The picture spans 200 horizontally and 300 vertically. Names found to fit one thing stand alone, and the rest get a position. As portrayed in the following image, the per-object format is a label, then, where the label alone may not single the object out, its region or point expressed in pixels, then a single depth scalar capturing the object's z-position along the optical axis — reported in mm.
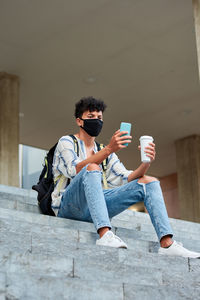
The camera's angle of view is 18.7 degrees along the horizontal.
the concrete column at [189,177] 17625
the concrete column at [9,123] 13500
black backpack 6027
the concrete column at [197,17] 8727
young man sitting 5066
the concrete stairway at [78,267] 3428
